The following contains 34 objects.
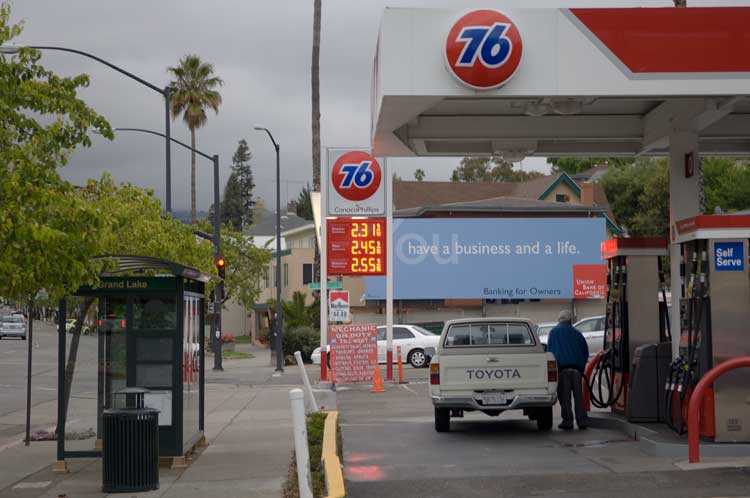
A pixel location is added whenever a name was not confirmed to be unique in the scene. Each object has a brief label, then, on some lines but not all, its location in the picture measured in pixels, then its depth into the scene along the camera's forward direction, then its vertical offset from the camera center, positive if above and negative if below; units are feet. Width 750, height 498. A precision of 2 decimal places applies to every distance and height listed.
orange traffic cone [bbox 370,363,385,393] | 88.79 -4.97
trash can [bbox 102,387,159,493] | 36.73 -4.29
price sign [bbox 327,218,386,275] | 91.56 +6.68
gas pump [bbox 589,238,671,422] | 49.32 -0.11
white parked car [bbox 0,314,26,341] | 240.94 -0.23
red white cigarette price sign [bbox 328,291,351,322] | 95.96 +1.61
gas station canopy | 38.68 +9.66
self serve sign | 41.47 +2.42
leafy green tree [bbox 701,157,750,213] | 197.90 +25.59
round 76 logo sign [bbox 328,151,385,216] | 93.71 +11.98
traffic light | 119.64 +6.74
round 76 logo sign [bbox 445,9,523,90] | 38.75 +9.87
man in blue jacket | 53.36 -2.05
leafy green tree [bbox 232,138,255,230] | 475.72 +65.61
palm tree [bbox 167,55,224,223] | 195.11 +42.63
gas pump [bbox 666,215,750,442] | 41.19 +0.03
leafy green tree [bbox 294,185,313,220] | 446.03 +50.46
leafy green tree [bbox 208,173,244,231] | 465.06 +53.08
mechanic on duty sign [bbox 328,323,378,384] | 93.56 -2.50
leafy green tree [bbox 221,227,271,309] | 193.26 +11.07
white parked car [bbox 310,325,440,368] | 124.26 -2.34
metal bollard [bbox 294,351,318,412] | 60.64 -3.34
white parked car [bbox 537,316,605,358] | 116.16 -1.10
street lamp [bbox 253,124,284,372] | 123.54 +3.87
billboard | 169.89 +10.32
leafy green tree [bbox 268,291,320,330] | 158.81 +1.69
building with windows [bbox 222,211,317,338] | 215.51 +9.90
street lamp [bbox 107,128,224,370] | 125.70 +8.29
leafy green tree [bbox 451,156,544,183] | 329.72 +46.64
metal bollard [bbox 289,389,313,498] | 28.25 -3.20
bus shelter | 42.88 -0.86
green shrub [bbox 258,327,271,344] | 205.98 -2.19
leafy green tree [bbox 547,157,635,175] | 285.02 +42.27
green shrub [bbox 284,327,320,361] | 142.72 -2.24
